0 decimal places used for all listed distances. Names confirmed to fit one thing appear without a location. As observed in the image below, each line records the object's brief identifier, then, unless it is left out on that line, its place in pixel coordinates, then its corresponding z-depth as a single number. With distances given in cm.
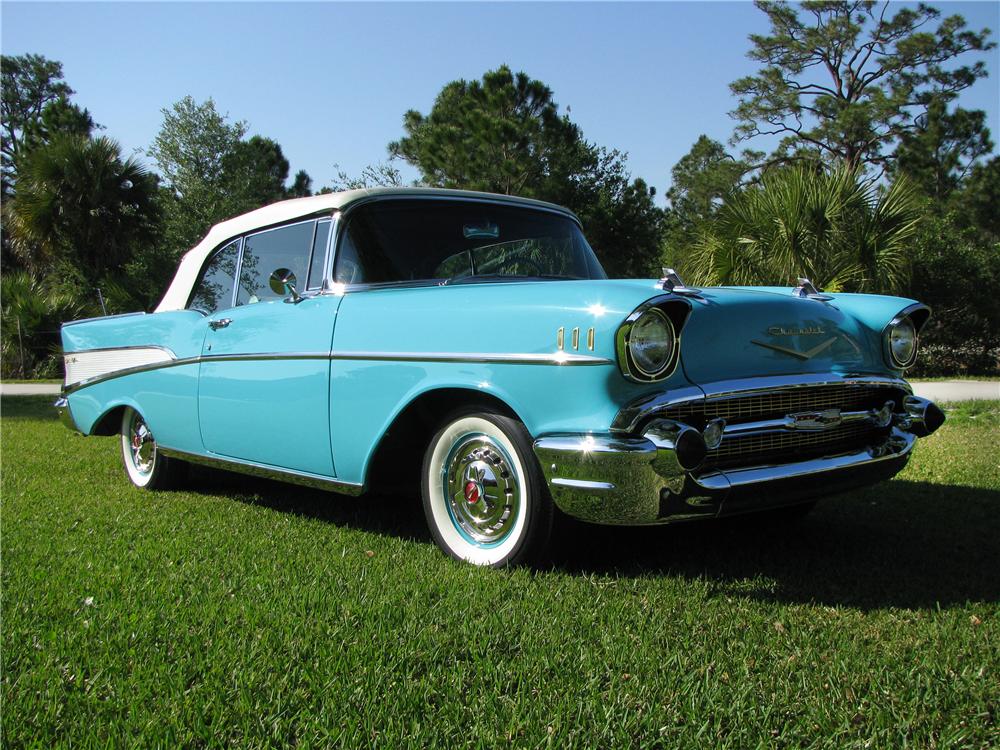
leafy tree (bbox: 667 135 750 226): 3312
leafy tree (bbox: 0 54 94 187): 3789
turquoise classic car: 279
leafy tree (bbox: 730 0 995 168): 2827
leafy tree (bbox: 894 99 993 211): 2922
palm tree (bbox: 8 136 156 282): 1792
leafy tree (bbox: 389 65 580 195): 2750
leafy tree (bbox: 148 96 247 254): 3041
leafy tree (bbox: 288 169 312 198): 4251
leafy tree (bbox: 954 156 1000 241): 3083
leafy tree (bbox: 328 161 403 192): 3253
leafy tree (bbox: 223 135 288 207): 3003
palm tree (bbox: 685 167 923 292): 1111
